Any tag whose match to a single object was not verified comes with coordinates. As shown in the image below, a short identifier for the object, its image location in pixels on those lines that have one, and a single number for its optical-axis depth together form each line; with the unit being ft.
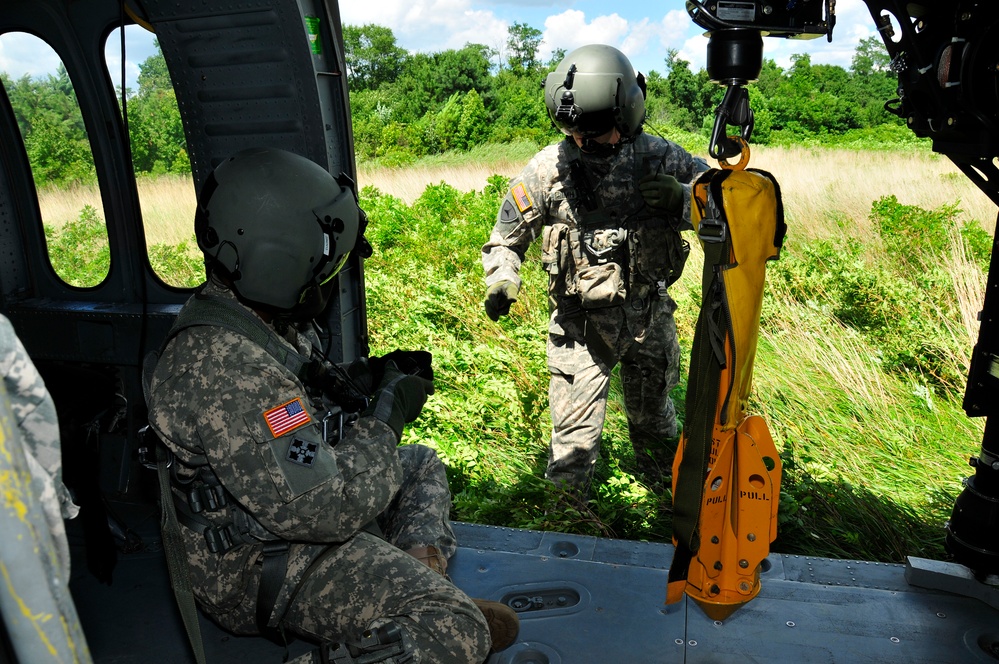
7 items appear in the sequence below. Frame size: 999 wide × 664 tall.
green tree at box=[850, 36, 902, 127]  71.77
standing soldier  12.03
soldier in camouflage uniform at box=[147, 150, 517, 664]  6.81
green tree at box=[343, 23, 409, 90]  103.45
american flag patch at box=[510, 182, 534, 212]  12.48
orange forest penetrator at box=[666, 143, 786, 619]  6.93
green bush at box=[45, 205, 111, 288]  12.39
